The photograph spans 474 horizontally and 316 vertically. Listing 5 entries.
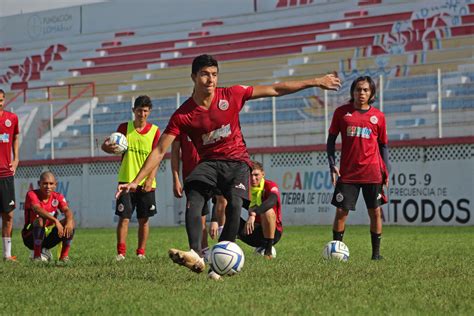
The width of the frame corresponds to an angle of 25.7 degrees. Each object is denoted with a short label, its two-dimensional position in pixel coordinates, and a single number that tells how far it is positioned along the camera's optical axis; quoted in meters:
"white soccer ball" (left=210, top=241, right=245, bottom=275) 7.91
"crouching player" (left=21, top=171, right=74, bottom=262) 11.58
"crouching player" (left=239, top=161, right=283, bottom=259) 11.54
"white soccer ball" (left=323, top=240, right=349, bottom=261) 10.55
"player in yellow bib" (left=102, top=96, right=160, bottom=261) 11.70
